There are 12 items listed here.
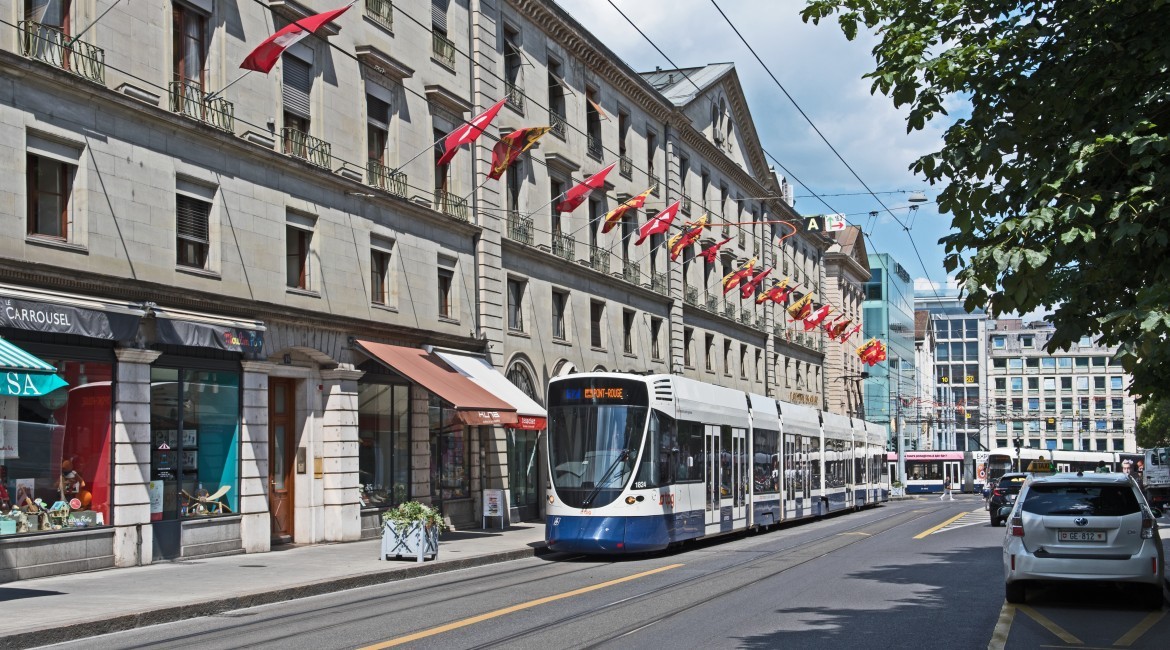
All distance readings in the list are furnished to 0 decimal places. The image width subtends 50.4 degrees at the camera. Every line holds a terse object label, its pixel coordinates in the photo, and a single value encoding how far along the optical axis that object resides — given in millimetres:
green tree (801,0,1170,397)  8898
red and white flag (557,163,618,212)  31475
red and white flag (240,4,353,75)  19969
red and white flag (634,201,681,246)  36719
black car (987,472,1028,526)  36281
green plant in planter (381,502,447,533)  20469
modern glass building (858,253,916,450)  101312
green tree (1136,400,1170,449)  97762
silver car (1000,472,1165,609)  14062
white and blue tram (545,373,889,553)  21719
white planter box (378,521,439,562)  20453
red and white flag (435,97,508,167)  25891
